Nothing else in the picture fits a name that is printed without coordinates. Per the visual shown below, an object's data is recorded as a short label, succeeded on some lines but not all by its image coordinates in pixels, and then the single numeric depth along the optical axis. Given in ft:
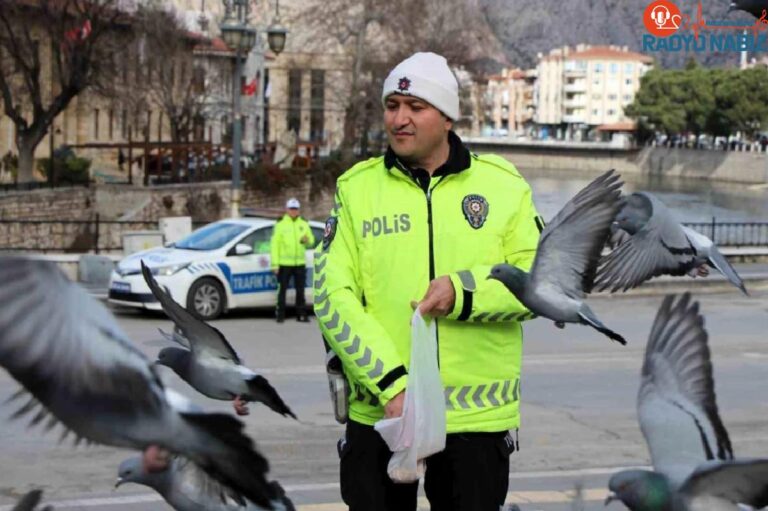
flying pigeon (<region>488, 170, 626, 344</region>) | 14.75
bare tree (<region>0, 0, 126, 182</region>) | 166.50
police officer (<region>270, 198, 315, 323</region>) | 65.62
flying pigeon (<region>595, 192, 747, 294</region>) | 18.02
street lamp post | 92.53
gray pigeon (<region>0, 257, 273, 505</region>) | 10.72
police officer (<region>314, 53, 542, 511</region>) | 15.16
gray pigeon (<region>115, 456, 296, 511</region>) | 13.14
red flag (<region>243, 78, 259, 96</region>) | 182.39
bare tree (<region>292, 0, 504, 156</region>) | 181.78
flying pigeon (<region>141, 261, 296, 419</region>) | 13.91
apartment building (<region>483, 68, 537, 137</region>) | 214.90
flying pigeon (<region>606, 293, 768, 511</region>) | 12.65
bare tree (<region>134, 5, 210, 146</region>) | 204.52
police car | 65.00
